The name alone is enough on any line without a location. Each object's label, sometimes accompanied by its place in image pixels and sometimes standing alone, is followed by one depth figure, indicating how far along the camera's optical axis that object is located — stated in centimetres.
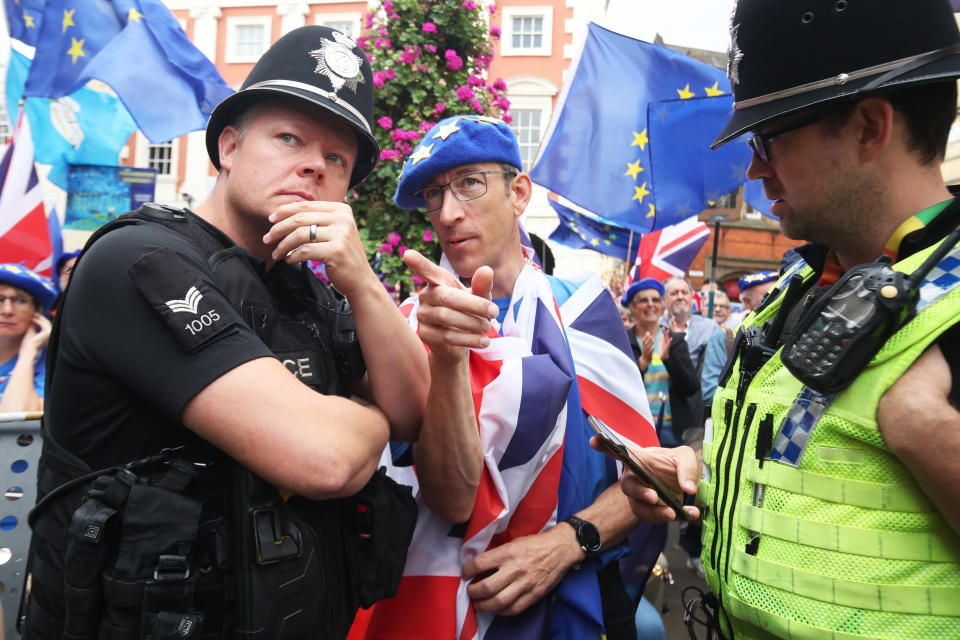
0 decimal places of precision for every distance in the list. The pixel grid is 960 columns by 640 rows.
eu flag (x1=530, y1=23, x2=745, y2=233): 498
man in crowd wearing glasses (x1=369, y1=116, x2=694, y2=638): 162
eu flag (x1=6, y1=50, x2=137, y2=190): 554
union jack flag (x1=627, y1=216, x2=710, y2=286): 793
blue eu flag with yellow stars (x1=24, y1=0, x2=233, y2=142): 461
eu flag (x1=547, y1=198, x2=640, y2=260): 879
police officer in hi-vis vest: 110
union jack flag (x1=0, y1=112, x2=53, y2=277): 449
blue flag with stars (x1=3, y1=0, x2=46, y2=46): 443
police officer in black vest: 121
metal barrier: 192
